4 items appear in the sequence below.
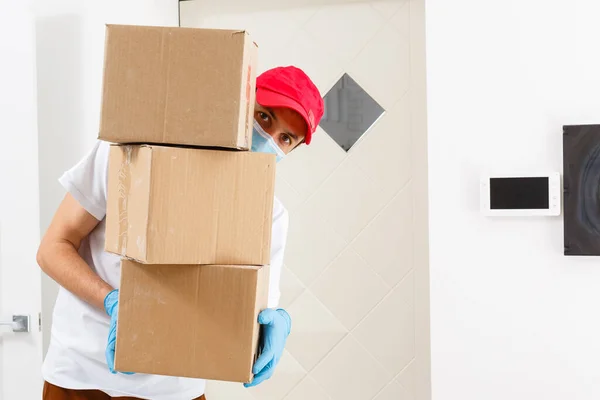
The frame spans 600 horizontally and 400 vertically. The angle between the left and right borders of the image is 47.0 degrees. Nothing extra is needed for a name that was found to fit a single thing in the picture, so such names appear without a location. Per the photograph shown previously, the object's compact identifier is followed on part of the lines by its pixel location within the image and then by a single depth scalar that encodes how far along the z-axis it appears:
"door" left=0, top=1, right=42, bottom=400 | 2.03
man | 1.34
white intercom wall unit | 2.02
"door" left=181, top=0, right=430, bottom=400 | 2.30
